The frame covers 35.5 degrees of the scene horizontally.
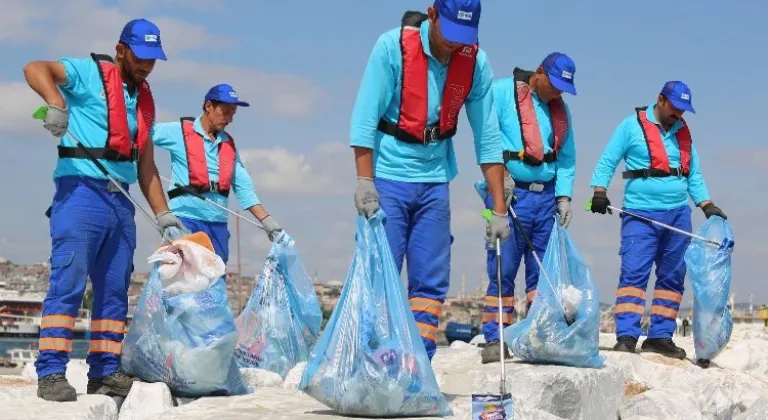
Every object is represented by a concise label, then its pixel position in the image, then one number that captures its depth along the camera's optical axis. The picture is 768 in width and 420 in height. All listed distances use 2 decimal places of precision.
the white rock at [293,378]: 6.18
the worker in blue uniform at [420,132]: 4.68
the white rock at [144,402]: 5.25
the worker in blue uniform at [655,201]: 7.82
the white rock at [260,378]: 6.20
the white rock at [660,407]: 6.57
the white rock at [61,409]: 4.77
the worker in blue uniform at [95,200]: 5.18
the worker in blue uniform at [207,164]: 7.44
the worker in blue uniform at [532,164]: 6.89
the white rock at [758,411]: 6.53
